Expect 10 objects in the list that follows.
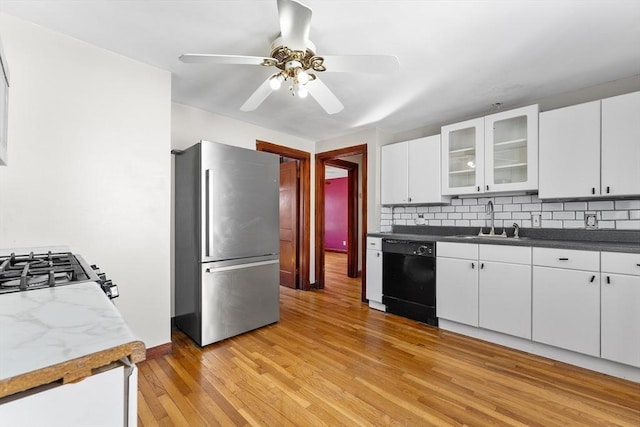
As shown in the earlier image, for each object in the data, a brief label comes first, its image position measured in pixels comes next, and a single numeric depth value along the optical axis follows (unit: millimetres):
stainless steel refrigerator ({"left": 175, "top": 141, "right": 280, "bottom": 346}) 2432
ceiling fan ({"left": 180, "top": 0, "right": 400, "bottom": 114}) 1471
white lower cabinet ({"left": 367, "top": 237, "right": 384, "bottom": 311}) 3438
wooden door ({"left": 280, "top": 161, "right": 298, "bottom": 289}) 4410
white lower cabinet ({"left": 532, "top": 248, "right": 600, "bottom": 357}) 2084
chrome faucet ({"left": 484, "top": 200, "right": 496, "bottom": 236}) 3092
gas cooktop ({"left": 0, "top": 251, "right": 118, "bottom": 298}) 889
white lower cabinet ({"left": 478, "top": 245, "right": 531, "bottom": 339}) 2383
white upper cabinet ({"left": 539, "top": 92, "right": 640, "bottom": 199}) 2168
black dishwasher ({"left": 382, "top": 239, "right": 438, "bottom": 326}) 2966
